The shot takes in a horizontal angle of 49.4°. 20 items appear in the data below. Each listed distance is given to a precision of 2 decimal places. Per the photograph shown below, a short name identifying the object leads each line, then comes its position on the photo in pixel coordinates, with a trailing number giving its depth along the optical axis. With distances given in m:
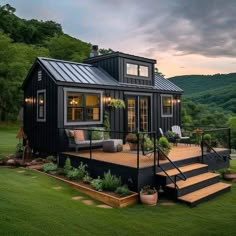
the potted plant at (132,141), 8.89
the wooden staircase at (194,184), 6.08
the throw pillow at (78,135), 8.81
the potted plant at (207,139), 8.80
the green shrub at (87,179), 6.92
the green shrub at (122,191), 5.96
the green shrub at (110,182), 6.36
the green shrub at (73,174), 7.24
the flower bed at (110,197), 5.68
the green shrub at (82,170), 7.38
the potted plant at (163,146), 7.20
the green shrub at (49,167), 8.05
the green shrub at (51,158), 9.03
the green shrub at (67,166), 7.73
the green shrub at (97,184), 6.31
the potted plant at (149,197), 5.82
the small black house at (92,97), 9.08
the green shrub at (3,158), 9.42
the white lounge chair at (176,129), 12.52
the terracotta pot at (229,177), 8.05
